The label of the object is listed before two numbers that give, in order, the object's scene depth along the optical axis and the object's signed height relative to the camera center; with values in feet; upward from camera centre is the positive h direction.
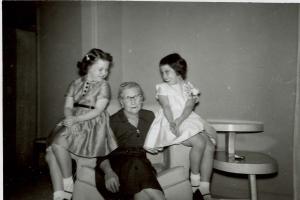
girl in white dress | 6.31 -0.96
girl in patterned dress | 5.94 -0.92
